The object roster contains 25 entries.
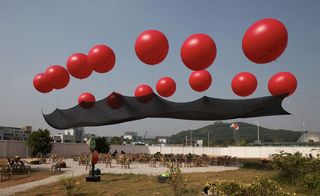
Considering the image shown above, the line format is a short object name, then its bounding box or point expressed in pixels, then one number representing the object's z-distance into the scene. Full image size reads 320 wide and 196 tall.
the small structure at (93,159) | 8.16
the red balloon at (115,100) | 11.36
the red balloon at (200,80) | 9.36
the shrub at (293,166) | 6.79
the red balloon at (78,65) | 8.58
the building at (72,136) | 62.25
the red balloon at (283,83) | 8.60
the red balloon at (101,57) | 8.05
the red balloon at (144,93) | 10.81
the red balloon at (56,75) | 8.95
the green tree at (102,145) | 20.47
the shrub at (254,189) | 3.46
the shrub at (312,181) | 5.92
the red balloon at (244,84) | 8.73
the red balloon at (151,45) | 6.84
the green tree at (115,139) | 49.82
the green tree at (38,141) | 18.55
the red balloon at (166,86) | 10.10
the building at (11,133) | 64.35
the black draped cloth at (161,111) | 10.37
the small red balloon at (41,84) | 9.14
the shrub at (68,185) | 6.23
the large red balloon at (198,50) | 6.70
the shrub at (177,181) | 4.82
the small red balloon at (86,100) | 11.58
